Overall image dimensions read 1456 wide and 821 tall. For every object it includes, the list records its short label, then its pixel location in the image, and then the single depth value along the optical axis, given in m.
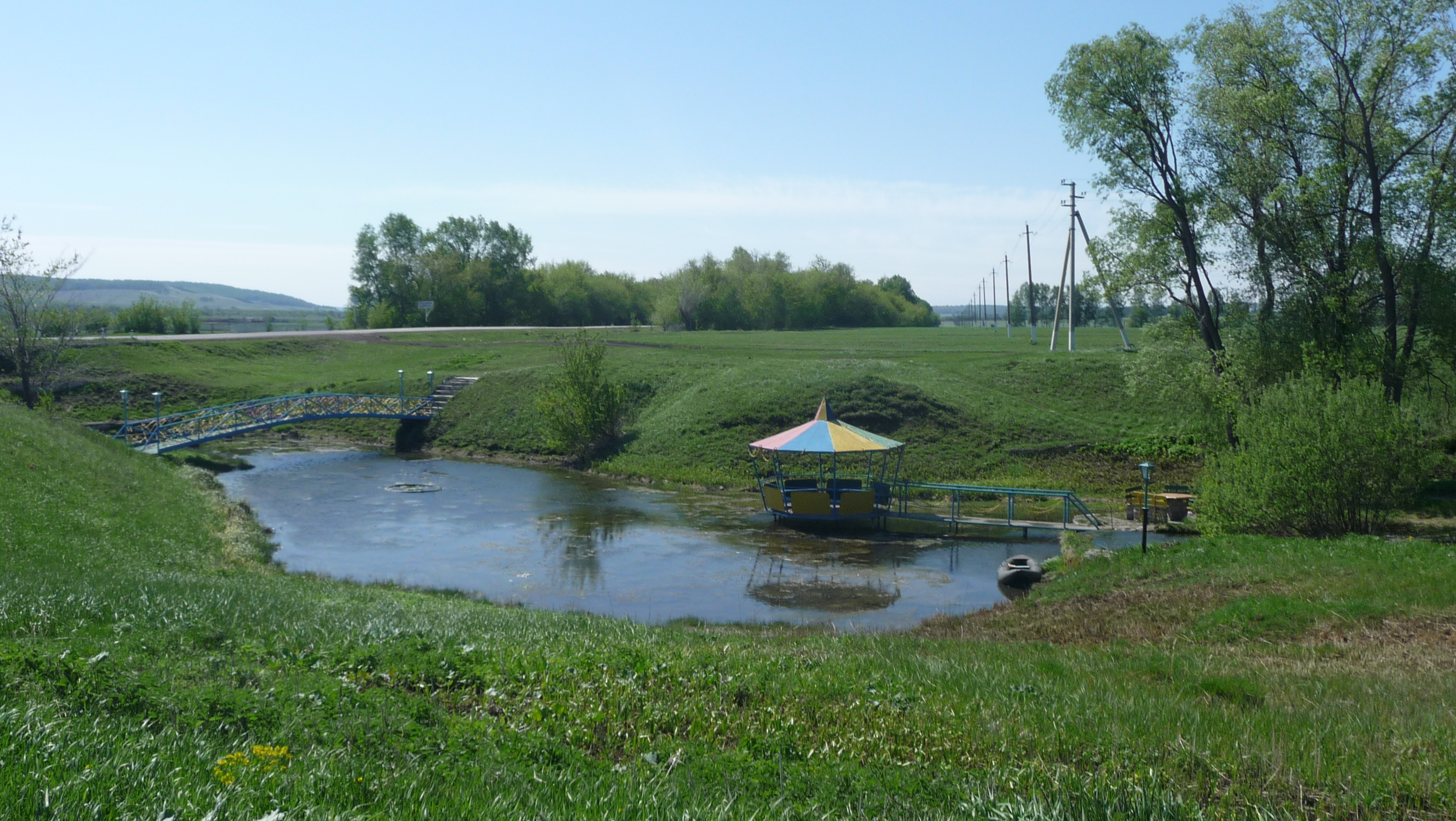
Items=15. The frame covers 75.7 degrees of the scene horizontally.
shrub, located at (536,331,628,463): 37.31
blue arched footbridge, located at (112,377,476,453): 34.59
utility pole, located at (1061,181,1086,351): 53.03
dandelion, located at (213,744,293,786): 4.51
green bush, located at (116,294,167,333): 64.81
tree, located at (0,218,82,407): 38.44
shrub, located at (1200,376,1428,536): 18.06
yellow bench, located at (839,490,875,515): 25.50
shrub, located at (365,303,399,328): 89.31
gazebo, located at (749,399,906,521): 25.50
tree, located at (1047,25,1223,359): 26.94
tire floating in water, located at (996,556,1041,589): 19.00
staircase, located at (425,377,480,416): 44.73
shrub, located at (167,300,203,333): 66.56
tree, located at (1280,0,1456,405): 23.45
